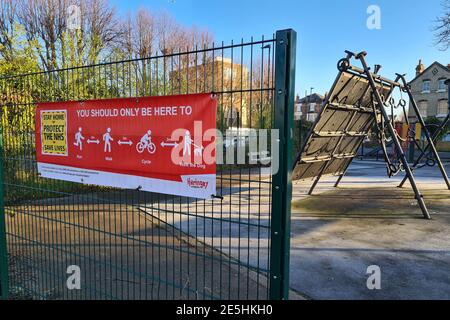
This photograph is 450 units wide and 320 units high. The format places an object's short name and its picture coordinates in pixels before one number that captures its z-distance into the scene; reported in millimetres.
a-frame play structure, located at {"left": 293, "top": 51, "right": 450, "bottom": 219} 6246
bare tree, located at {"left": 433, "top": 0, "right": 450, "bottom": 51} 15477
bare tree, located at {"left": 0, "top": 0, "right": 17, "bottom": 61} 15528
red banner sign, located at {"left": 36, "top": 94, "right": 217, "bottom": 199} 2309
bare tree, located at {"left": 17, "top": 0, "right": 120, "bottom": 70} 15906
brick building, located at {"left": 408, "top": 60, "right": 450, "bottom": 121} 36688
